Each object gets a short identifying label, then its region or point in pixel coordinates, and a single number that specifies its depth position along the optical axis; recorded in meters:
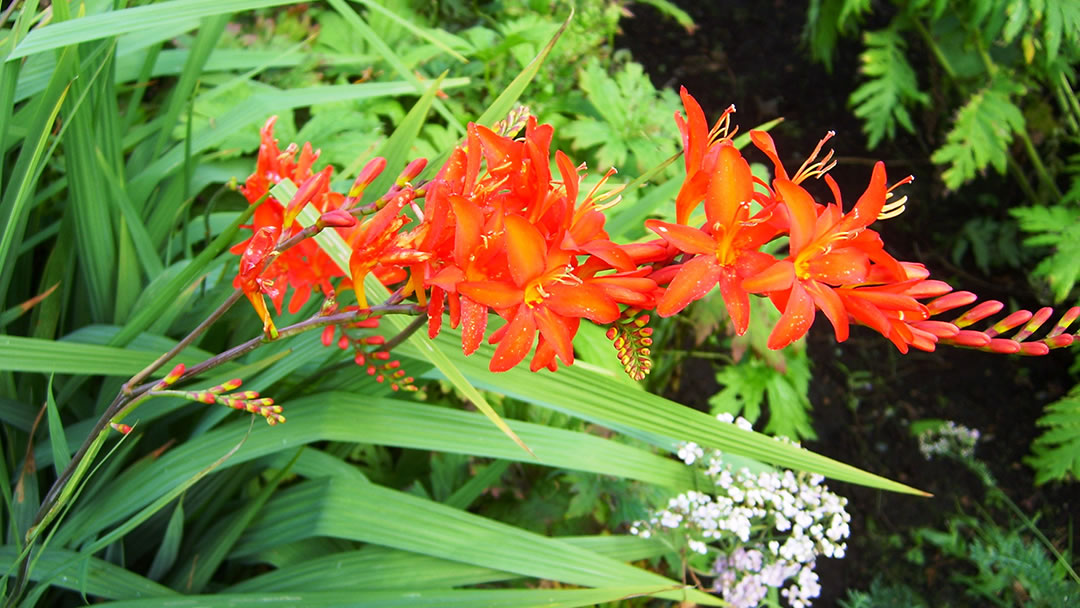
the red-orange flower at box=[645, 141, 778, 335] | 0.37
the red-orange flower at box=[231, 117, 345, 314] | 0.48
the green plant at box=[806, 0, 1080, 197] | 0.90
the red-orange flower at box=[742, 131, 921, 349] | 0.37
